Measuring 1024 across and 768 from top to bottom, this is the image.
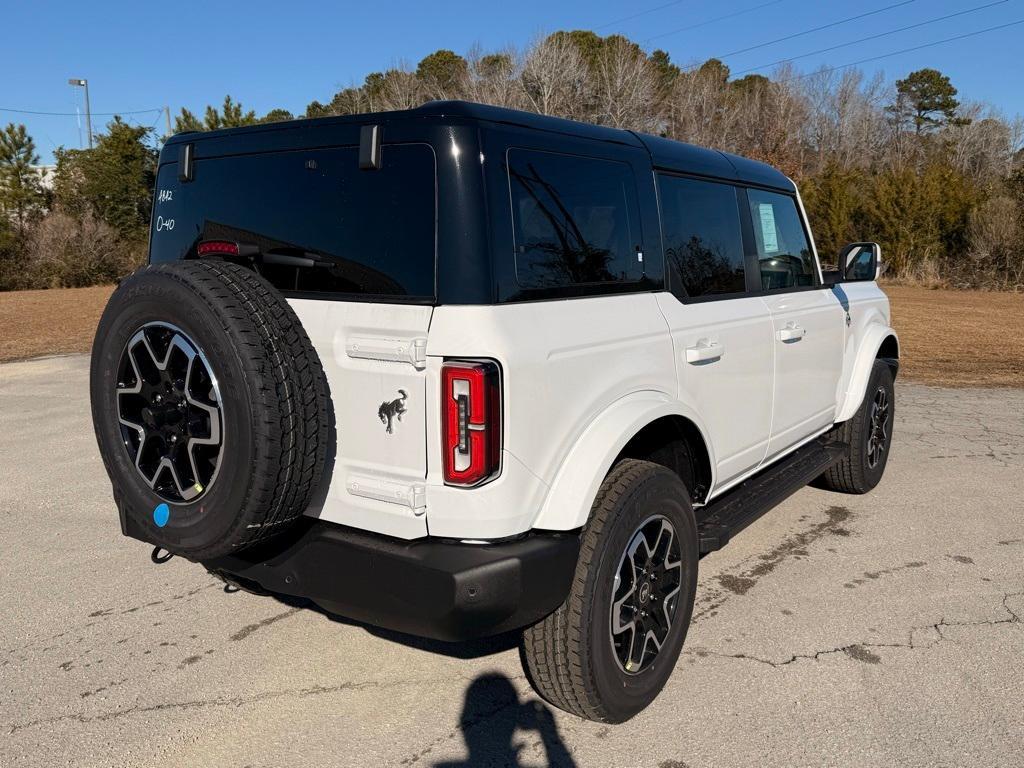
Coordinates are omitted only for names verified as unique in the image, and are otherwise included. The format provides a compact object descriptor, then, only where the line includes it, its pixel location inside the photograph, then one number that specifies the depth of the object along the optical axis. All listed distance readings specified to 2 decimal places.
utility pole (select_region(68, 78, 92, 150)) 52.00
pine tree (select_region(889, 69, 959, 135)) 64.00
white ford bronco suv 2.42
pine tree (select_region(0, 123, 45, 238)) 32.35
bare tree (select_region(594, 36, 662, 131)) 43.09
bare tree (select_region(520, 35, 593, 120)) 41.41
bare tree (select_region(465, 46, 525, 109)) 41.62
